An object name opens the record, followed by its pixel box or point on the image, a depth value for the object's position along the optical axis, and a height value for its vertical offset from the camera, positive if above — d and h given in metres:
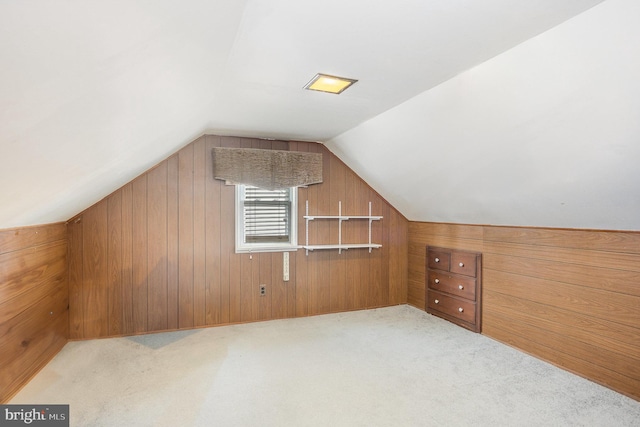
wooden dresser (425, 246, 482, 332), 3.63 -0.83
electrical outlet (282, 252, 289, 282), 4.05 -0.62
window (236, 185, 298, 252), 3.90 -0.07
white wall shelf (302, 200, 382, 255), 4.14 -0.22
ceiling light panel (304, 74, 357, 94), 2.26 +0.89
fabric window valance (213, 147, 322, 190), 3.72 +0.52
